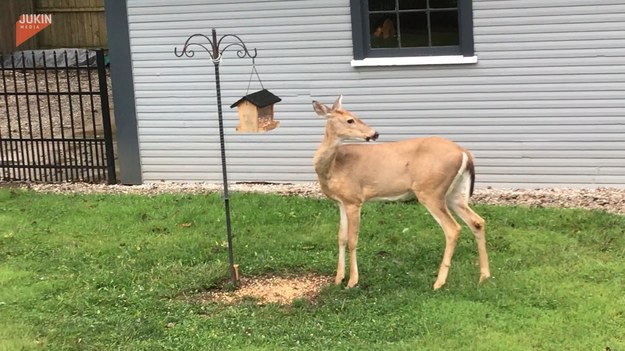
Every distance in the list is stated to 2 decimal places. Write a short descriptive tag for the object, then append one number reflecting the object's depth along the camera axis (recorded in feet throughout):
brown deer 18.02
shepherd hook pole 18.44
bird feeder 18.79
